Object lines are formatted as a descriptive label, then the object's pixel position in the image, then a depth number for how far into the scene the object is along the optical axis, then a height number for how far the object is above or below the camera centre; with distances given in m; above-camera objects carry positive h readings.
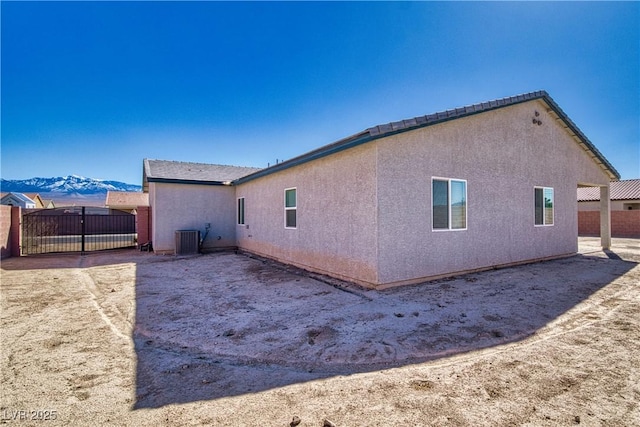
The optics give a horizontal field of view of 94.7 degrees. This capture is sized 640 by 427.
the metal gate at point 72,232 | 12.65 -0.90
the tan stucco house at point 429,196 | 6.30 +0.49
